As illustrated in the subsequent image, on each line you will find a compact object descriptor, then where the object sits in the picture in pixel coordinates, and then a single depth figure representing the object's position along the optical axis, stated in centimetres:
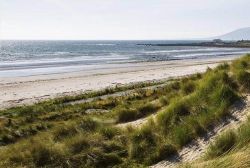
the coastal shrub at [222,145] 698
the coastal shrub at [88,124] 1127
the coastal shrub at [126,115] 1367
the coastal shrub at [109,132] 1020
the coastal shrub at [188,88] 1392
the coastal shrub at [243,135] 640
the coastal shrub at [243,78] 1112
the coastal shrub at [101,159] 856
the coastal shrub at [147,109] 1416
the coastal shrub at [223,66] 1572
